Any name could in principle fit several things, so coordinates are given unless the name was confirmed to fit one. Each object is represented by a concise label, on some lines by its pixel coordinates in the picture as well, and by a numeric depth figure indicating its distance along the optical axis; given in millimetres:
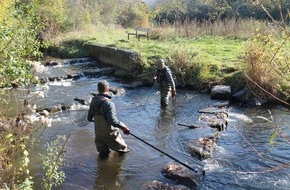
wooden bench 24003
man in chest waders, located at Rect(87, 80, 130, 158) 6492
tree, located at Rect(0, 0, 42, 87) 5805
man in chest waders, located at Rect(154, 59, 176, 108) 10172
